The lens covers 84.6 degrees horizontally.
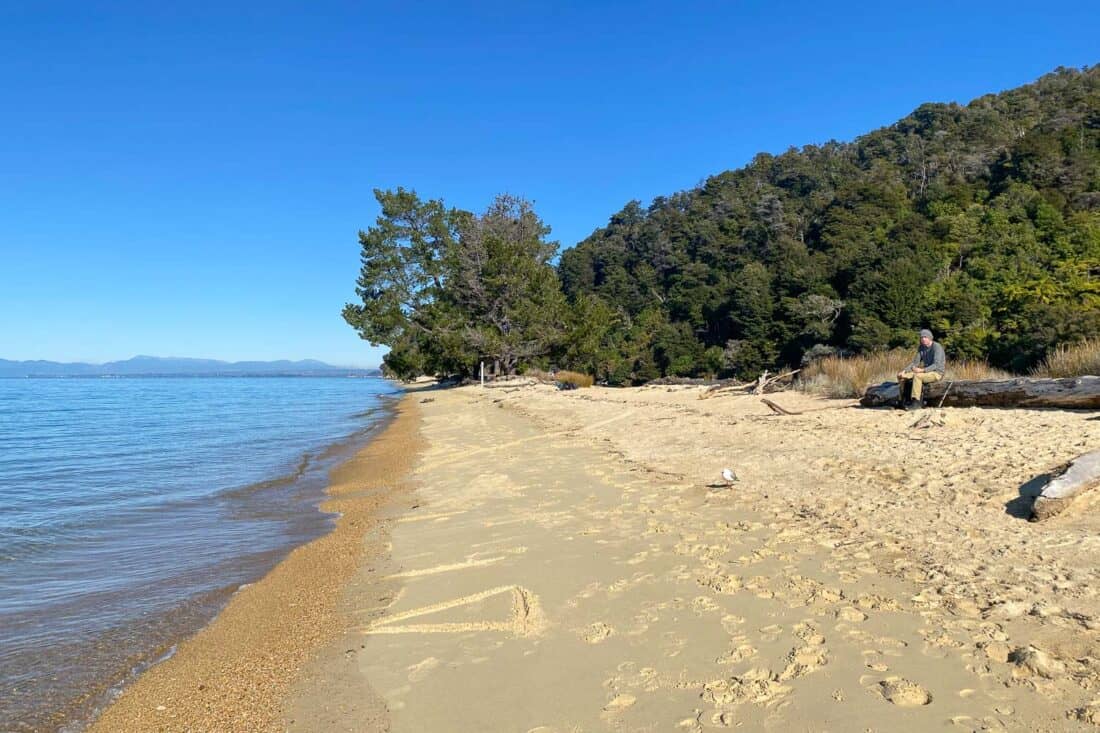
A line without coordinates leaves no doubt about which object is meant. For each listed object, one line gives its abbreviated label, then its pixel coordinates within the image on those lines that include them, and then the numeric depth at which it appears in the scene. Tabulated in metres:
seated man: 9.51
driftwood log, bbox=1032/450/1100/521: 4.44
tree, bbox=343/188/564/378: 35.19
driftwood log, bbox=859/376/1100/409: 7.80
